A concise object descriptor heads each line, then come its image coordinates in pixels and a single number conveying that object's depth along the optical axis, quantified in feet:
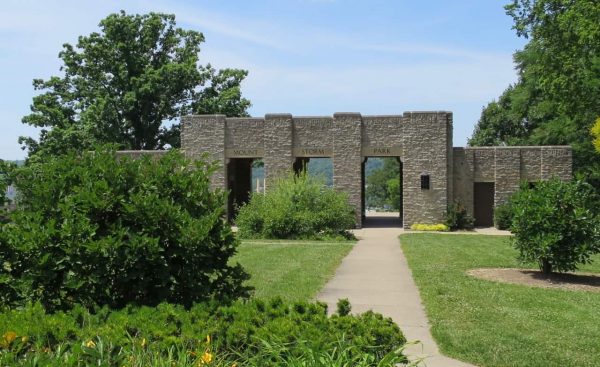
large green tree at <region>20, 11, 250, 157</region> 153.69
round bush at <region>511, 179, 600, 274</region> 43.62
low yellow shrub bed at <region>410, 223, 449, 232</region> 110.01
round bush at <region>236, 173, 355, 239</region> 85.97
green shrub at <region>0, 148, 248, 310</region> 20.51
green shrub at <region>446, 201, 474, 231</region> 111.04
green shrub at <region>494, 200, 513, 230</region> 105.59
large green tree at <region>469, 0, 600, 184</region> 92.03
